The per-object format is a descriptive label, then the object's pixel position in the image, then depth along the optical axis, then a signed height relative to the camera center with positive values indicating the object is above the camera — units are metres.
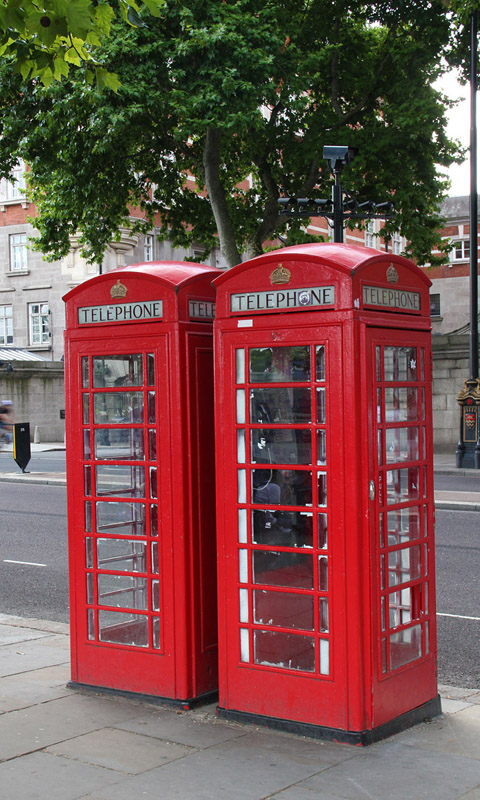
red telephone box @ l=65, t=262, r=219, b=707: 4.86 -0.44
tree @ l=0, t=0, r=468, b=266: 19.23 +6.86
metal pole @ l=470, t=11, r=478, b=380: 20.92 +4.32
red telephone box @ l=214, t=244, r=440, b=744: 4.28 -0.48
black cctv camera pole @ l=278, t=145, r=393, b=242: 15.89 +3.88
